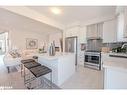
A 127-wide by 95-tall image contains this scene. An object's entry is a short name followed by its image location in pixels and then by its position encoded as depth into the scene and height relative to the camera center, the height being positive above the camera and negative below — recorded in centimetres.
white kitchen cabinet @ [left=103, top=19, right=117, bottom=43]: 280 +68
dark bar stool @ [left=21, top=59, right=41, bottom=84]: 175 -50
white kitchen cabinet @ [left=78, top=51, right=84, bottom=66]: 360 -62
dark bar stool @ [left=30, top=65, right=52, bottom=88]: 141 -55
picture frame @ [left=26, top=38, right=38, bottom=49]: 483 +27
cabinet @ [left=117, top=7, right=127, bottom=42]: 226 +83
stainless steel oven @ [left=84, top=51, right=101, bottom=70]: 300 -61
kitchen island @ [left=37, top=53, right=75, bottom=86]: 185 -61
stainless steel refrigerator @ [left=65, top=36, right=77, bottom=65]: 364 +15
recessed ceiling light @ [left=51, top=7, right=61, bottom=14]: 236 +134
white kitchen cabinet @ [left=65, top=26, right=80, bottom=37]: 363 +88
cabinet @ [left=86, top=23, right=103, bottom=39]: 318 +81
